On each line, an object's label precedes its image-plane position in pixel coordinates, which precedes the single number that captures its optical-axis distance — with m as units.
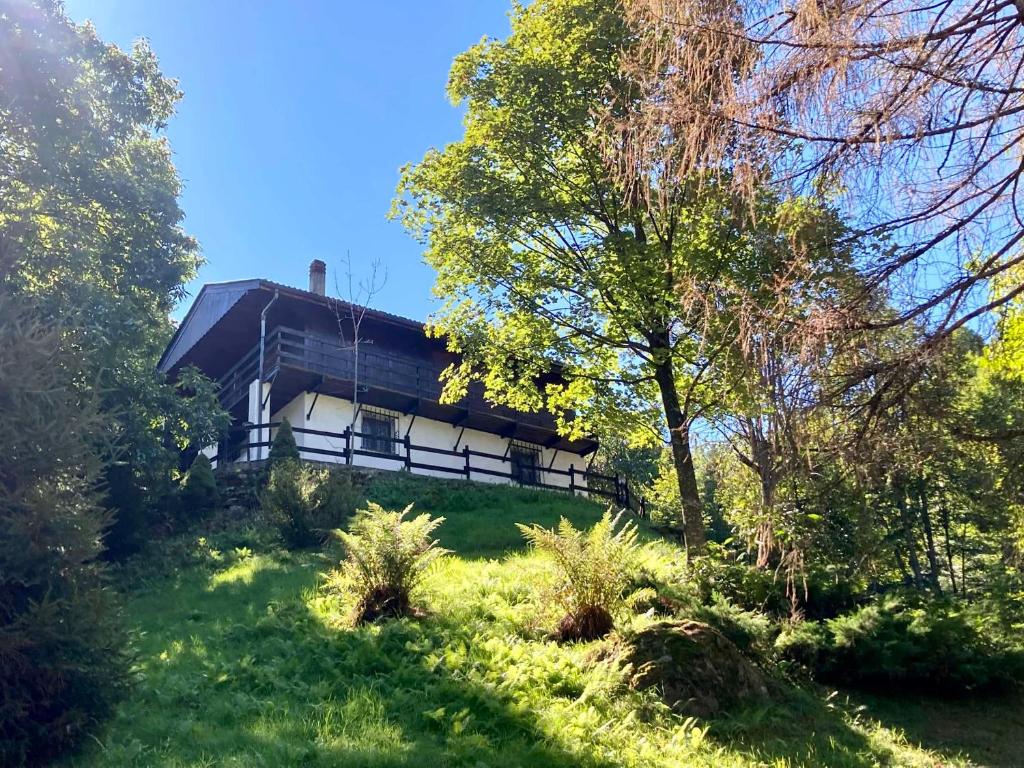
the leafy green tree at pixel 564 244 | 11.76
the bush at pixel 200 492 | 17.91
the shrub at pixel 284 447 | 18.61
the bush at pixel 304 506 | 15.16
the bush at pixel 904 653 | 10.18
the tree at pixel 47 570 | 5.41
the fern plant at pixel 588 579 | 8.64
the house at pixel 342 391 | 22.00
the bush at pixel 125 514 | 14.64
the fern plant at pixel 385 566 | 9.04
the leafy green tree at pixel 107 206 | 14.52
